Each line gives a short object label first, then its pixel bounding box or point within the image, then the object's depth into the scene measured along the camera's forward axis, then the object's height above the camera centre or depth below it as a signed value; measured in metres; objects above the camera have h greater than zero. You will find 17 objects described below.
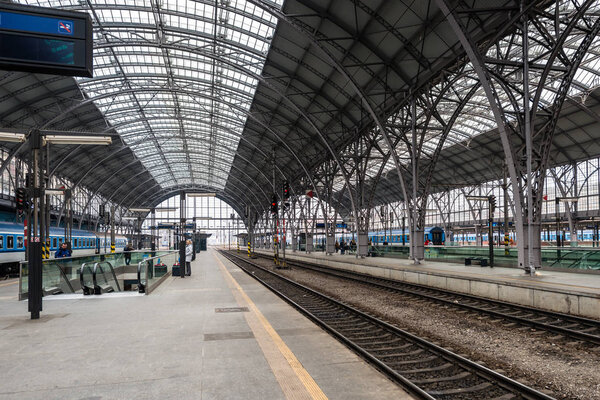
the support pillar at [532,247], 17.69 -1.12
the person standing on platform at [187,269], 25.69 -2.53
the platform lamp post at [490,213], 24.20 +0.44
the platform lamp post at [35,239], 10.62 -0.27
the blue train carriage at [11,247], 26.35 -1.09
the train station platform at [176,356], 5.61 -2.13
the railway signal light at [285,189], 28.48 +2.24
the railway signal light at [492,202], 26.27 +1.10
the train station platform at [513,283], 12.49 -2.41
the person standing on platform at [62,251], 27.30 -1.42
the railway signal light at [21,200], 19.29 +1.29
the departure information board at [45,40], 5.67 +2.48
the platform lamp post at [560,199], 34.38 +1.58
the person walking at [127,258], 23.73 -1.70
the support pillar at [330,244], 47.72 -2.24
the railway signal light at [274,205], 29.57 +1.30
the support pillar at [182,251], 23.85 -1.35
